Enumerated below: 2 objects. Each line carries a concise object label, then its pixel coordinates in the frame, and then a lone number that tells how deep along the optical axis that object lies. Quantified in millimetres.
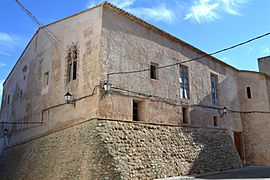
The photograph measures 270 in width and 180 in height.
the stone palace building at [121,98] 10586
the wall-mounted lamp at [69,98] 11076
